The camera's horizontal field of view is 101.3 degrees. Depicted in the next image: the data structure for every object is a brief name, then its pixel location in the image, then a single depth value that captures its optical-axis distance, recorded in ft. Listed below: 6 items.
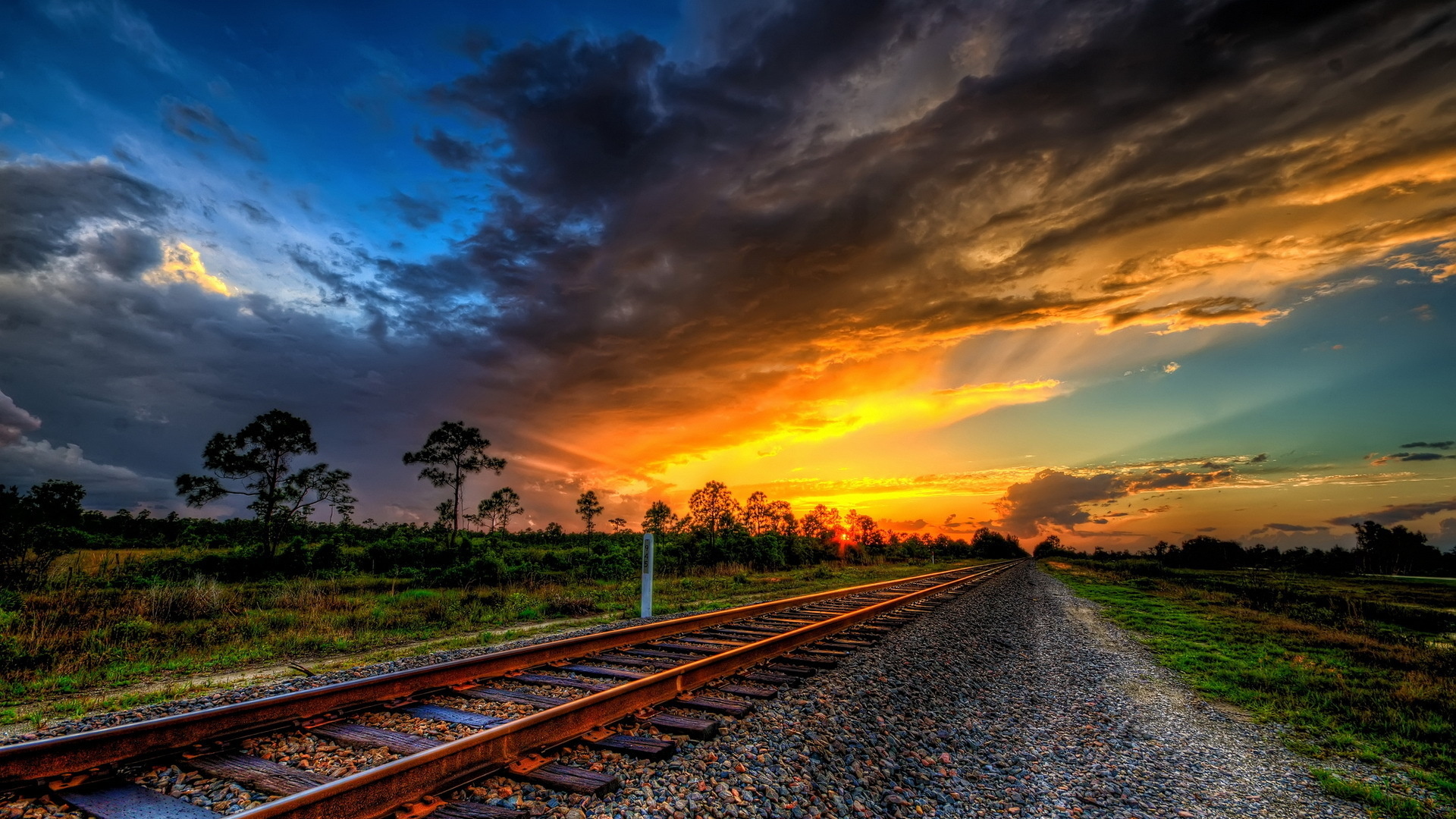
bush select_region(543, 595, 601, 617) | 47.42
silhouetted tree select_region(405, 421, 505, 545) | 135.85
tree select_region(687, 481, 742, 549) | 183.11
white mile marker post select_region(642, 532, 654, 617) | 41.91
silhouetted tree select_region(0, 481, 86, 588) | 49.24
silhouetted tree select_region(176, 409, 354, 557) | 113.19
